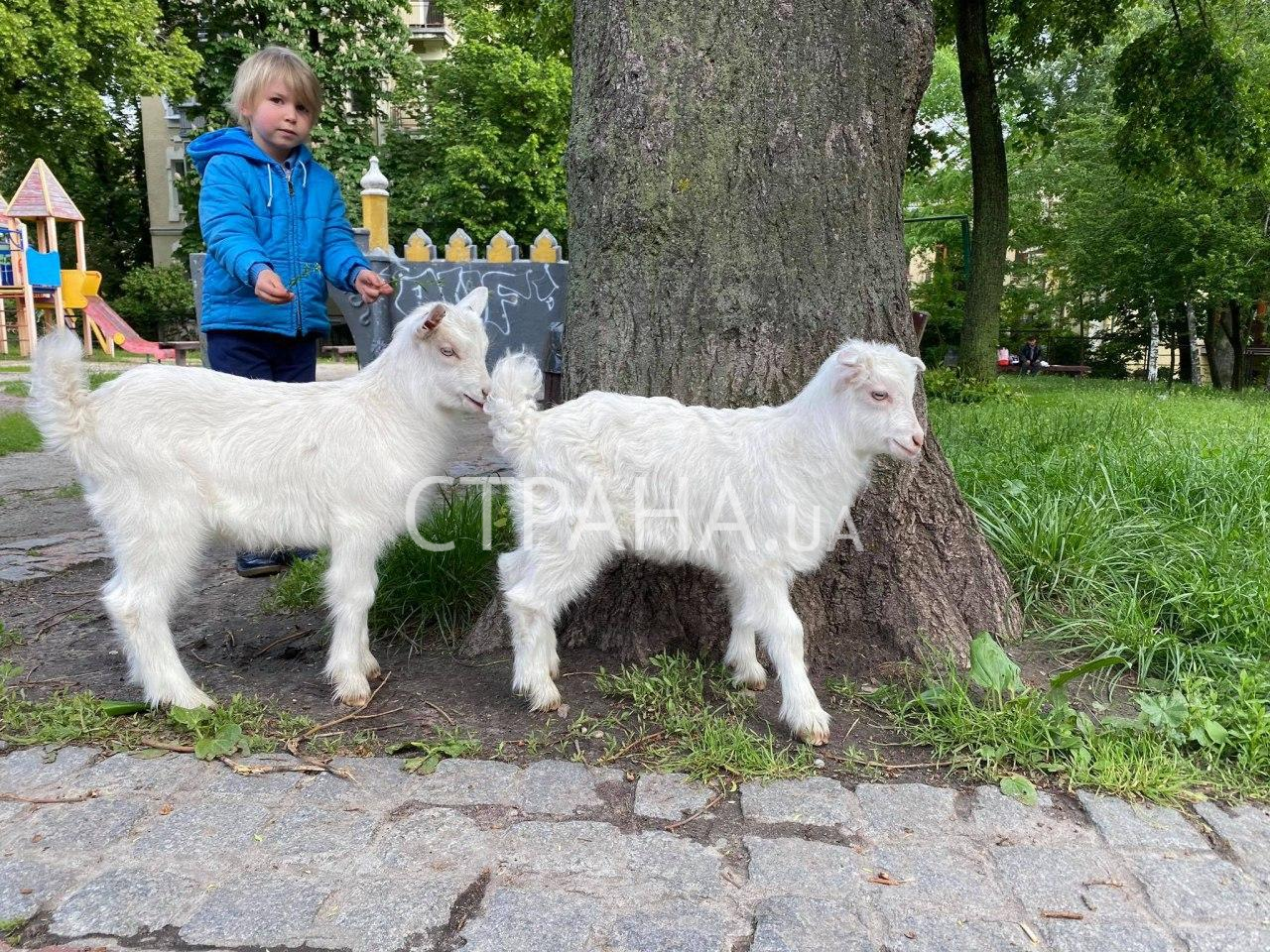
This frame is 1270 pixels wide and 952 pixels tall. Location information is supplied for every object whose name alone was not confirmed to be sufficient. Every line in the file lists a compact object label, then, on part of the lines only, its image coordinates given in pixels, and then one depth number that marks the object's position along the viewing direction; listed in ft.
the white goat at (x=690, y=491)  8.97
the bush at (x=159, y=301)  86.63
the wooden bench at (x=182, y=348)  58.23
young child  11.28
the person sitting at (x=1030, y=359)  80.59
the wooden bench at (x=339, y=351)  75.20
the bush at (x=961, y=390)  33.83
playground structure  62.28
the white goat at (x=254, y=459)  8.86
